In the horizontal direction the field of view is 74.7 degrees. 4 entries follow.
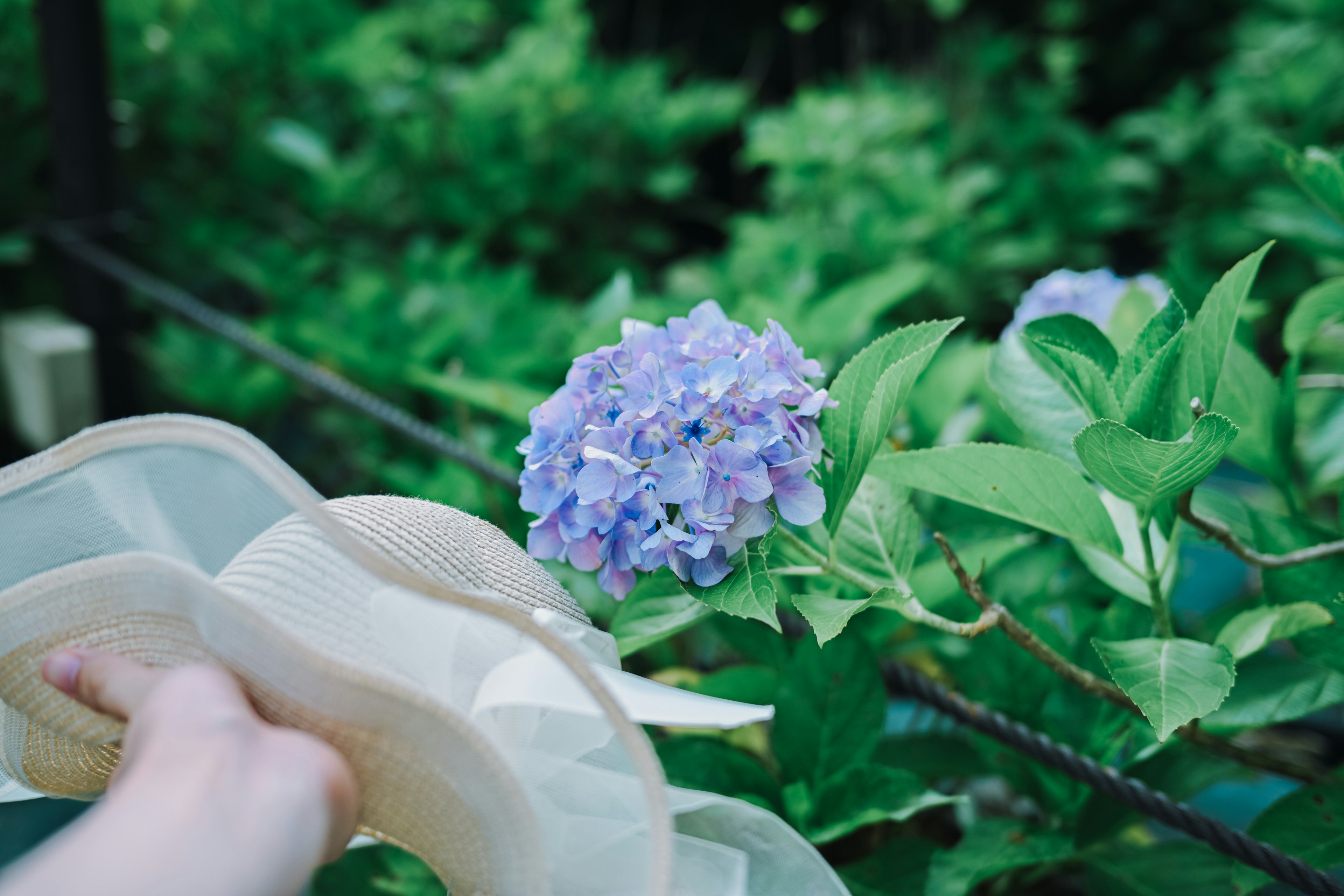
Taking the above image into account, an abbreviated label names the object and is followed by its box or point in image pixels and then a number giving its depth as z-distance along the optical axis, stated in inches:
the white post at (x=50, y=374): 63.5
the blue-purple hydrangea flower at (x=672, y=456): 21.1
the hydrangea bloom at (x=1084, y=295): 42.5
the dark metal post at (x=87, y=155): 56.6
